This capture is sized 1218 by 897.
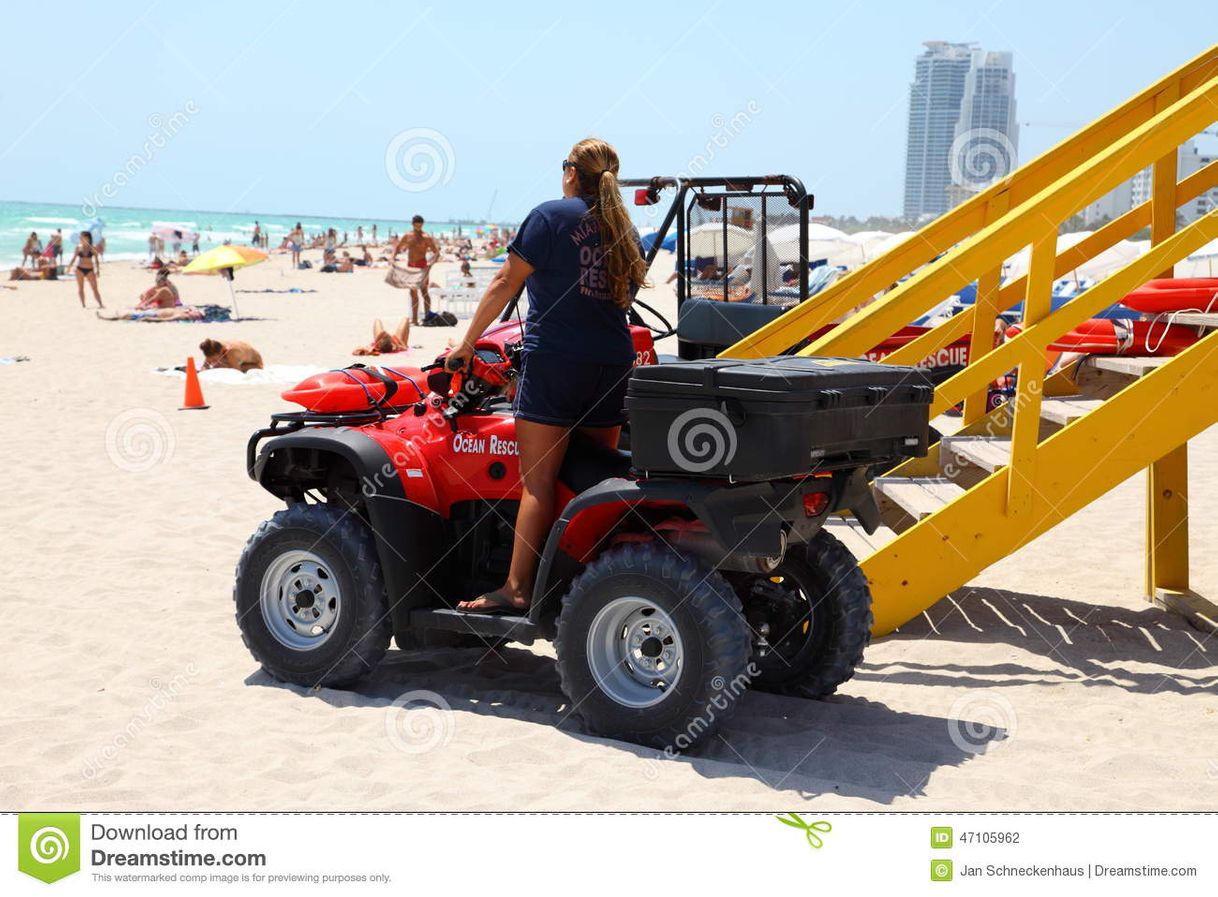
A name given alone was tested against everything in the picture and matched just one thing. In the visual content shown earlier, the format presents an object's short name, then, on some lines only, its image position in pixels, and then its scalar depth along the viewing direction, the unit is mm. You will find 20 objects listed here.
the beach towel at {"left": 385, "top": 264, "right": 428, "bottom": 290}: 21375
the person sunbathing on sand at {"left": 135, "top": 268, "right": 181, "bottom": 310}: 23578
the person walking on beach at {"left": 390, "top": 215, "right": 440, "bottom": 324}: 21109
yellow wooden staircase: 5281
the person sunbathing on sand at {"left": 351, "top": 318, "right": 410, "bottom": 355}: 17203
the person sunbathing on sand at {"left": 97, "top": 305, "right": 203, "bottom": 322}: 23062
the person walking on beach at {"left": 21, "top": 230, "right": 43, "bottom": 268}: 38781
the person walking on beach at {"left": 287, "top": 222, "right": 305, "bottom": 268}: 49312
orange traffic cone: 13023
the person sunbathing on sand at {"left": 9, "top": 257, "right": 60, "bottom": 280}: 34950
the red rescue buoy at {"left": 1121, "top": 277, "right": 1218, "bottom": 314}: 6742
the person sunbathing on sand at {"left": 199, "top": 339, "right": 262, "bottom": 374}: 15203
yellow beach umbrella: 24025
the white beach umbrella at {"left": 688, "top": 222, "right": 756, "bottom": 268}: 9531
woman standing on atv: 4645
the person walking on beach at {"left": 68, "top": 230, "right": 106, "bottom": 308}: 25531
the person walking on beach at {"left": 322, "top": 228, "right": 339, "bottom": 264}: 47031
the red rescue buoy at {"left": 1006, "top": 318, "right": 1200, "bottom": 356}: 6824
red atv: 4211
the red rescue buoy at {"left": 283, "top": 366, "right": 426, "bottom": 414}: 5391
